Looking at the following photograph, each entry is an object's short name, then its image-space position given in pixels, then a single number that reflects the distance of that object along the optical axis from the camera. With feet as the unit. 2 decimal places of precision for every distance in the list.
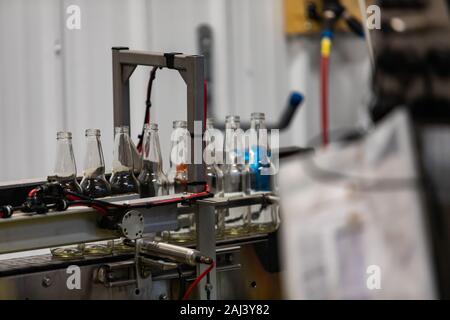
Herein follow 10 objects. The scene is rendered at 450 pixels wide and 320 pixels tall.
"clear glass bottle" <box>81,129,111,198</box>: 9.32
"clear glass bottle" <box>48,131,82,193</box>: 9.31
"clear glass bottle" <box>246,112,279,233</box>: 9.94
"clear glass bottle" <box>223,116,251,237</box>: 9.93
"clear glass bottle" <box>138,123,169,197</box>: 9.54
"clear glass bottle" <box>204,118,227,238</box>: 9.77
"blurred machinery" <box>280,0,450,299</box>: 5.46
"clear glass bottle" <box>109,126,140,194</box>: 9.42
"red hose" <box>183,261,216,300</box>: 9.22
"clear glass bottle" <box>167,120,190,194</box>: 9.60
